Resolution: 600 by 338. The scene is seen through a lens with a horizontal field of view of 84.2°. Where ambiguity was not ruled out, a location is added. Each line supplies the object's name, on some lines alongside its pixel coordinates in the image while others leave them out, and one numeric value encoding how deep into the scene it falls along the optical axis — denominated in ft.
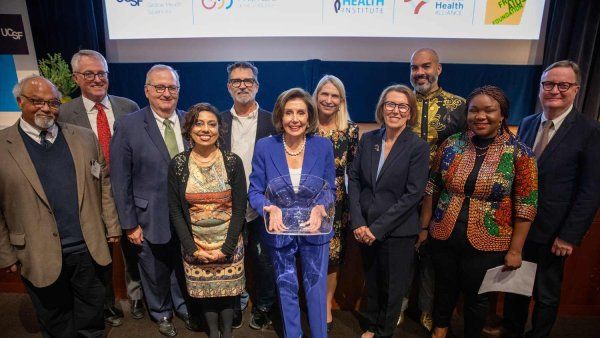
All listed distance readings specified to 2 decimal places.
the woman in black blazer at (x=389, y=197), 5.82
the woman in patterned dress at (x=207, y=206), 5.66
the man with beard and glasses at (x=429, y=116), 6.85
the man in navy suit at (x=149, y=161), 6.19
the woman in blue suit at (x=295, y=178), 5.90
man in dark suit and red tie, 7.11
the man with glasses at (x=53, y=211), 5.28
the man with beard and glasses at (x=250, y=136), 6.86
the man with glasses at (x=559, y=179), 5.61
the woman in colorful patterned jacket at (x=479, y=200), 5.33
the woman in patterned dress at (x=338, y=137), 6.61
